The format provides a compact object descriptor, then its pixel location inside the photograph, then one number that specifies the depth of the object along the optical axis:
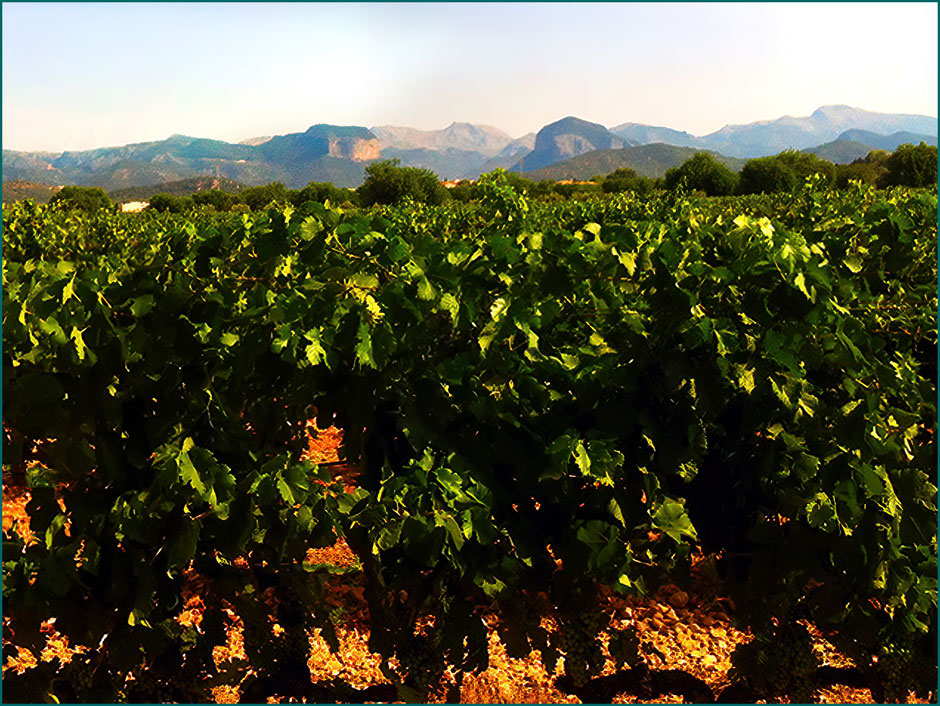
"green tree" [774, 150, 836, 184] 69.09
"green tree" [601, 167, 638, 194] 76.34
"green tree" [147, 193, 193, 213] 65.07
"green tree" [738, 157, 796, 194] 67.69
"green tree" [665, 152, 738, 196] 75.44
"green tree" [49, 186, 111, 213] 69.36
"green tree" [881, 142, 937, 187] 63.16
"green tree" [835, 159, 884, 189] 61.65
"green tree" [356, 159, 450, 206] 70.02
